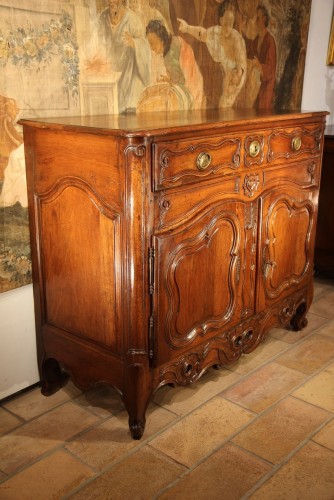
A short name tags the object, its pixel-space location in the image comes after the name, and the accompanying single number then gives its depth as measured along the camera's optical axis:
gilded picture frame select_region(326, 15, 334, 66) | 4.47
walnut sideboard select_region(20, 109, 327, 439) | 2.21
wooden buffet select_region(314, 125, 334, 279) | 4.14
